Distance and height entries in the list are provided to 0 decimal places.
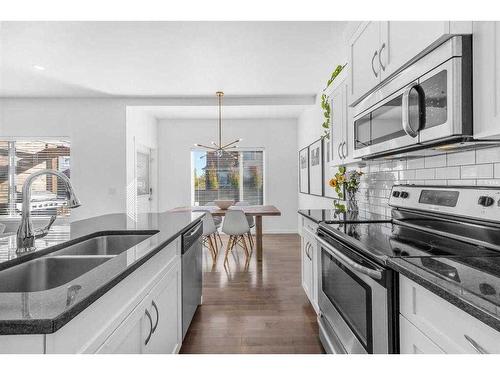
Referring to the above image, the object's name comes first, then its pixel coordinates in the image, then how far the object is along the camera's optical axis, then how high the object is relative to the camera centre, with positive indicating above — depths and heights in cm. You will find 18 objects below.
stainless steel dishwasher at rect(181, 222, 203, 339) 208 -65
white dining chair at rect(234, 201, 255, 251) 494 -56
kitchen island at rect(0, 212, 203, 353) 68 -30
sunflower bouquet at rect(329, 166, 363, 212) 279 +3
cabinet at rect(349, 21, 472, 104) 124 +68
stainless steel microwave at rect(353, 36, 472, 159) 117 +36
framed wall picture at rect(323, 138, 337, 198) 432 +19
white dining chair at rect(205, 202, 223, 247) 532 -58
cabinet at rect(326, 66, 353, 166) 241 +49
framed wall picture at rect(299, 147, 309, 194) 566 +29
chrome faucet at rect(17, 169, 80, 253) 133 -16
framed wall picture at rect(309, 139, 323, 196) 471 +28
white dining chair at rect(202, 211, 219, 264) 418 -53
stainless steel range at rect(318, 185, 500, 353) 112 -26
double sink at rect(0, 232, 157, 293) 118 -34
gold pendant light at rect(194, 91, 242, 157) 473 +138
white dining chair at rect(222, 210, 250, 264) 421 -50
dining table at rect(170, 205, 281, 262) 418 -36
